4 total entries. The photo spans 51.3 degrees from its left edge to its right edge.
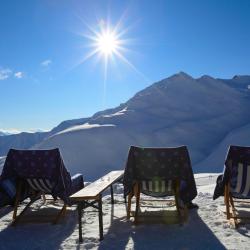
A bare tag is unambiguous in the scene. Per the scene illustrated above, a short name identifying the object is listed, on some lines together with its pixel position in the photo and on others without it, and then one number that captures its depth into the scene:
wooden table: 3.49
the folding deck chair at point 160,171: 4.14
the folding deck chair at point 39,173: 4.28
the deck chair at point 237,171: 4.09
